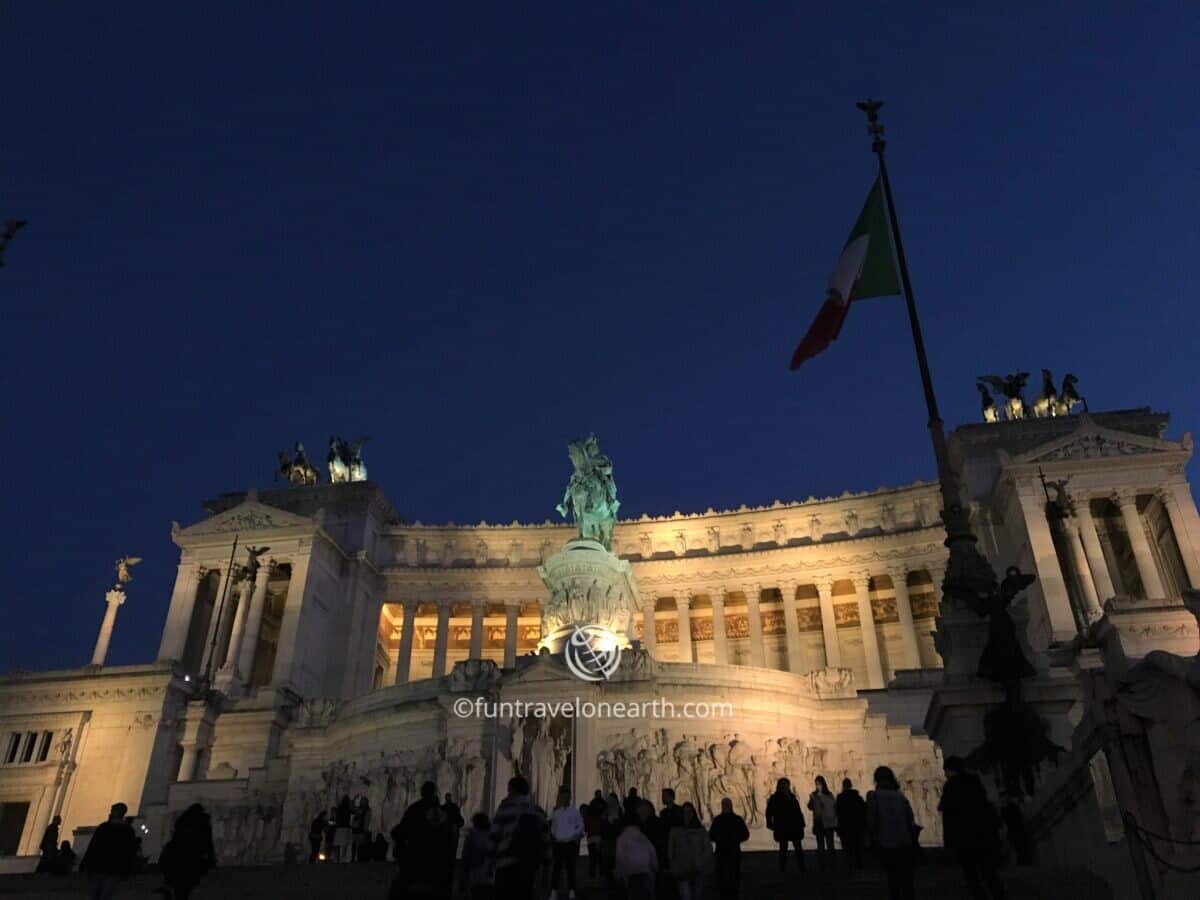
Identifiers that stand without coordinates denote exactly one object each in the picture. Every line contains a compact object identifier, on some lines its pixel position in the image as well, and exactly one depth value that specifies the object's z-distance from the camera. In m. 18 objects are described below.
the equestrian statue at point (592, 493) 39.72
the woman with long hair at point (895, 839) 10.92
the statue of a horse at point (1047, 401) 59.88
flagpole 16.66
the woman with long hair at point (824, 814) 17.33
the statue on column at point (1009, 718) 14.44
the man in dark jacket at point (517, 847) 10.62
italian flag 22.45
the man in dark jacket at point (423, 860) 9.95
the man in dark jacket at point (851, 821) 16.14
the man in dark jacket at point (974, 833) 10.31
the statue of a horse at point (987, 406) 61.22
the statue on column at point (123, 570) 54.45
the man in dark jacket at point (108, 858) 12.70
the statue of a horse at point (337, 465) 67.38
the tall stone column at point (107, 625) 49.06
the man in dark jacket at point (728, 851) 12.89
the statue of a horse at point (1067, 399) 59.41
